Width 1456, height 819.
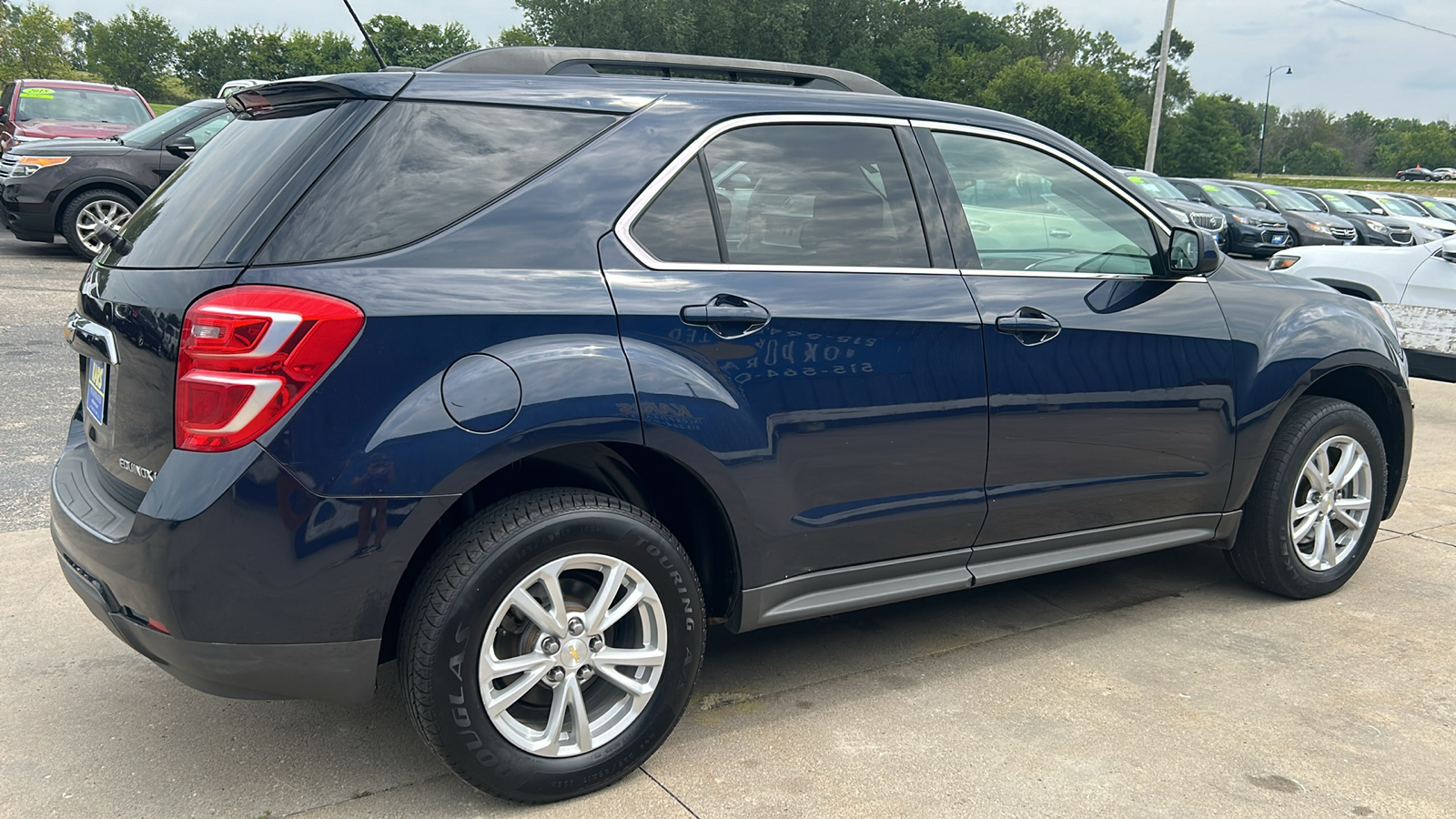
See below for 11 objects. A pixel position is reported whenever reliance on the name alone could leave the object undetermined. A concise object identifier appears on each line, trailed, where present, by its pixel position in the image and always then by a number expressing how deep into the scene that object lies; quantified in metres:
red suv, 14.66
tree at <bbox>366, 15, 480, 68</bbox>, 81.81
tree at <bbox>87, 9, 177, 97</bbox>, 105.62
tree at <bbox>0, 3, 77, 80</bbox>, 39.75
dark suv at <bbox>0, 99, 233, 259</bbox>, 11.30
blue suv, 2.35
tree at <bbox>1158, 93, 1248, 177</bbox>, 65.56
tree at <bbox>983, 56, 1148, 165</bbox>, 59.47
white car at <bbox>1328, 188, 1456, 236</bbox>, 22.33
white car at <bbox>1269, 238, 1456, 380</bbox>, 7.58
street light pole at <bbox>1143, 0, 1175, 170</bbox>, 29.98
